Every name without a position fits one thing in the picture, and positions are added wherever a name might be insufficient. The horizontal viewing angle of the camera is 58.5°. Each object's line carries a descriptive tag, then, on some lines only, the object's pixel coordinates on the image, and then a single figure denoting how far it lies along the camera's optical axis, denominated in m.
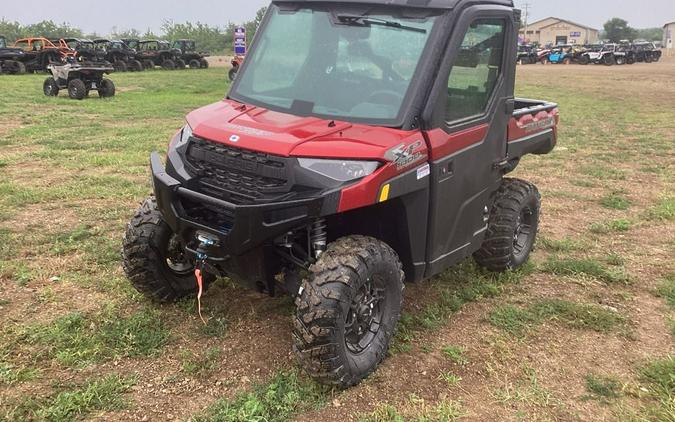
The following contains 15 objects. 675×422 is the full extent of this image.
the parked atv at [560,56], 49.41
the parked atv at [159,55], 34.42
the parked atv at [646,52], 49.56
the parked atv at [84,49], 29.00
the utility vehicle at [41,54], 28.31
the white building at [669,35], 96.00
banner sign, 20.22
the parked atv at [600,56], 46.64
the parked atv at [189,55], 36.37
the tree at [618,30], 113.25
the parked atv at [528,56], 51.50
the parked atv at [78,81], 17.88
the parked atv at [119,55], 31.66
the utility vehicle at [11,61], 27.66
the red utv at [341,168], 3.13
